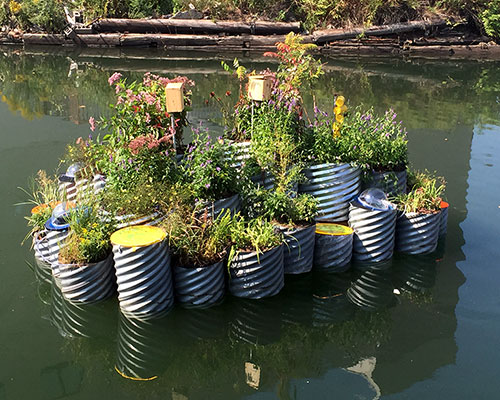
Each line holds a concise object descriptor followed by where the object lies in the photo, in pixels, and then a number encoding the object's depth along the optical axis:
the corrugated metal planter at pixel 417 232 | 5.79
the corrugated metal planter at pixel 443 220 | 6.14
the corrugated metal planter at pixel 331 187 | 5.77
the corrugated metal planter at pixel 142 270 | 4.43
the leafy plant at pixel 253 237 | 4.82
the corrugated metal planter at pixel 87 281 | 4.65
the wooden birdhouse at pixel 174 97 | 5.00
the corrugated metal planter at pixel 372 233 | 5.53
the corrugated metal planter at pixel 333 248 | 5.47
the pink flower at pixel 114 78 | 5.26
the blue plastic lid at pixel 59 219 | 4.89
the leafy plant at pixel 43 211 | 5.53
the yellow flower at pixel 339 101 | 6.15
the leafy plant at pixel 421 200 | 5.83
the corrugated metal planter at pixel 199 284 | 4.71
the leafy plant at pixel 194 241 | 4.75
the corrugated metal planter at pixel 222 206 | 5.12
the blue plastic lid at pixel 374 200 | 5.57
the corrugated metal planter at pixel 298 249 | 5.14
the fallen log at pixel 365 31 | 18.64
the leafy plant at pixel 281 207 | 5.22
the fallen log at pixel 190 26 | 18.83
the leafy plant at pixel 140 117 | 5.29
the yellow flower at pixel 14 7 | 19.27
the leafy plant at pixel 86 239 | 4.64
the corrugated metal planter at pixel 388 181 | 6.09
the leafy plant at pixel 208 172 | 5.12
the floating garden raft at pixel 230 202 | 4.72
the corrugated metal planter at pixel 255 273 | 4.80
